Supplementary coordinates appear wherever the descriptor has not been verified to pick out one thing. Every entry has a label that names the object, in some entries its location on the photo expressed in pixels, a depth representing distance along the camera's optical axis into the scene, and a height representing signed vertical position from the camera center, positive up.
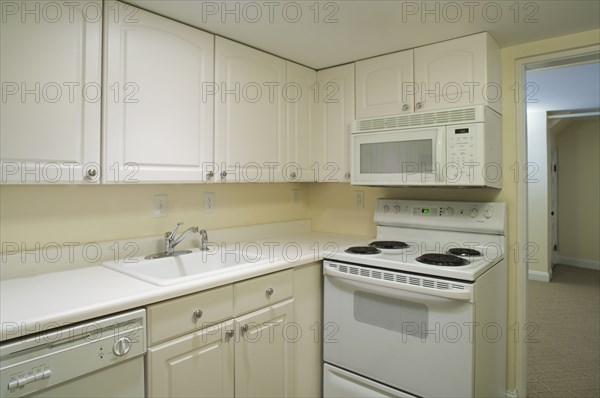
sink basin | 1.68 -0.31
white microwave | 1.82 +0.27
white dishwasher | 1.02 -0.48
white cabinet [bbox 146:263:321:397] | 1.35 -0.60
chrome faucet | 1.90 -0.21
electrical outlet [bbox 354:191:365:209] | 2.68 +0.01
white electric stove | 1.60 -0.52
